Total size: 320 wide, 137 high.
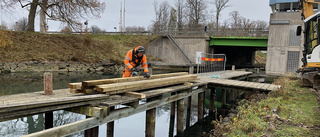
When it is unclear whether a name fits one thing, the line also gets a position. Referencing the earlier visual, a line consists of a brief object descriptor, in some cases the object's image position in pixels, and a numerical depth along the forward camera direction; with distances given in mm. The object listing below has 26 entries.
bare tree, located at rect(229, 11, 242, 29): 56438
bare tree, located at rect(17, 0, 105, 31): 26000
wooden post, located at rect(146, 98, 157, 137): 7570
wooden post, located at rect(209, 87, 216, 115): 12539
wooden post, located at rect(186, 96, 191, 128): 12020
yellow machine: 8891
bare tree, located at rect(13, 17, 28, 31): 59175
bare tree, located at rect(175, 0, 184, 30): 50069
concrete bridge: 29862
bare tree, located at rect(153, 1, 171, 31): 54375
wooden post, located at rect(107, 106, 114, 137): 7076
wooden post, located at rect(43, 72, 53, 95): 5523
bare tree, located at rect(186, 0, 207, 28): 44750
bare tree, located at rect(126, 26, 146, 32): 73375
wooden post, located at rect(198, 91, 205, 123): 11148
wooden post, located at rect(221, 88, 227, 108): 13695
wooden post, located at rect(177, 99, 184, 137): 9416
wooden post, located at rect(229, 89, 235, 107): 15341
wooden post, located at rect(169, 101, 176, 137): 10422
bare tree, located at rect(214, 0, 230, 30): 45750
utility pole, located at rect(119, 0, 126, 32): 55675
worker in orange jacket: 7781
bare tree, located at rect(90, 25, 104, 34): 59744
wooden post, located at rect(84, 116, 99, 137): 5717
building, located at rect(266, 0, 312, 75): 25453
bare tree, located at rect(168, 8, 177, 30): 51950
